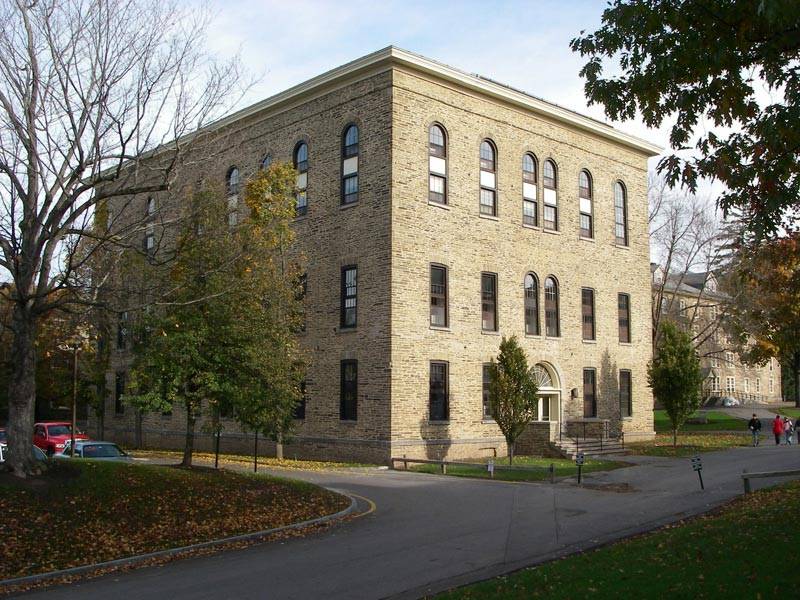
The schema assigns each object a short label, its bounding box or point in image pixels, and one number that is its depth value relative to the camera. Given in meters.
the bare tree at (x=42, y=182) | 14.53
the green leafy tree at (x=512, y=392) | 28.67
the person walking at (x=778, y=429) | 38.81
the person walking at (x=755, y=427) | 38.41
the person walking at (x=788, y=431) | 40.12
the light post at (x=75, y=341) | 17.33
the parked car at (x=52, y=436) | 33.06
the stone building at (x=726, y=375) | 74.62
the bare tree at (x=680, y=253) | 52.09
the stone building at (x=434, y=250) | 30.09
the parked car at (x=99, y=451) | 26.18
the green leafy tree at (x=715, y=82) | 10.81
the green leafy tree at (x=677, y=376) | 36.62
